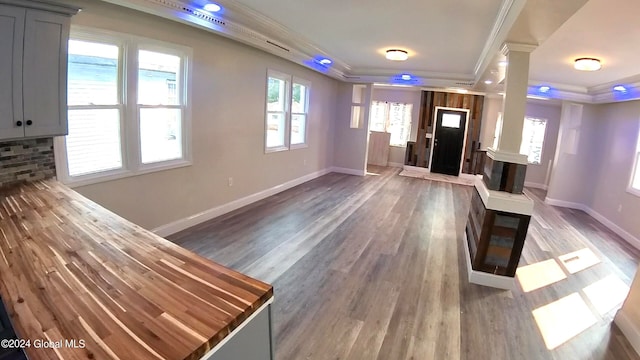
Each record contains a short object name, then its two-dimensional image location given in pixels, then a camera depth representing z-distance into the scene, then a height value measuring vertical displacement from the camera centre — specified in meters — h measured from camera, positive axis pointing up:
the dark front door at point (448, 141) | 9.80 -0.08
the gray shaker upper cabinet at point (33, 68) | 1.96 +0.26
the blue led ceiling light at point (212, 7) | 3.28 +1.14
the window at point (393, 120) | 10.55 +0.45
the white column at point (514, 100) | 3.15 +0.40
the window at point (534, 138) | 8.90 +0.14
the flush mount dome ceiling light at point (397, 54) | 5.21 +1.26
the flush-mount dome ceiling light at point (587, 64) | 4.08 +1.02
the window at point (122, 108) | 2.91 +0.09
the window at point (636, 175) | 5.39 -0.40
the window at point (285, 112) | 5.82 +0.30
